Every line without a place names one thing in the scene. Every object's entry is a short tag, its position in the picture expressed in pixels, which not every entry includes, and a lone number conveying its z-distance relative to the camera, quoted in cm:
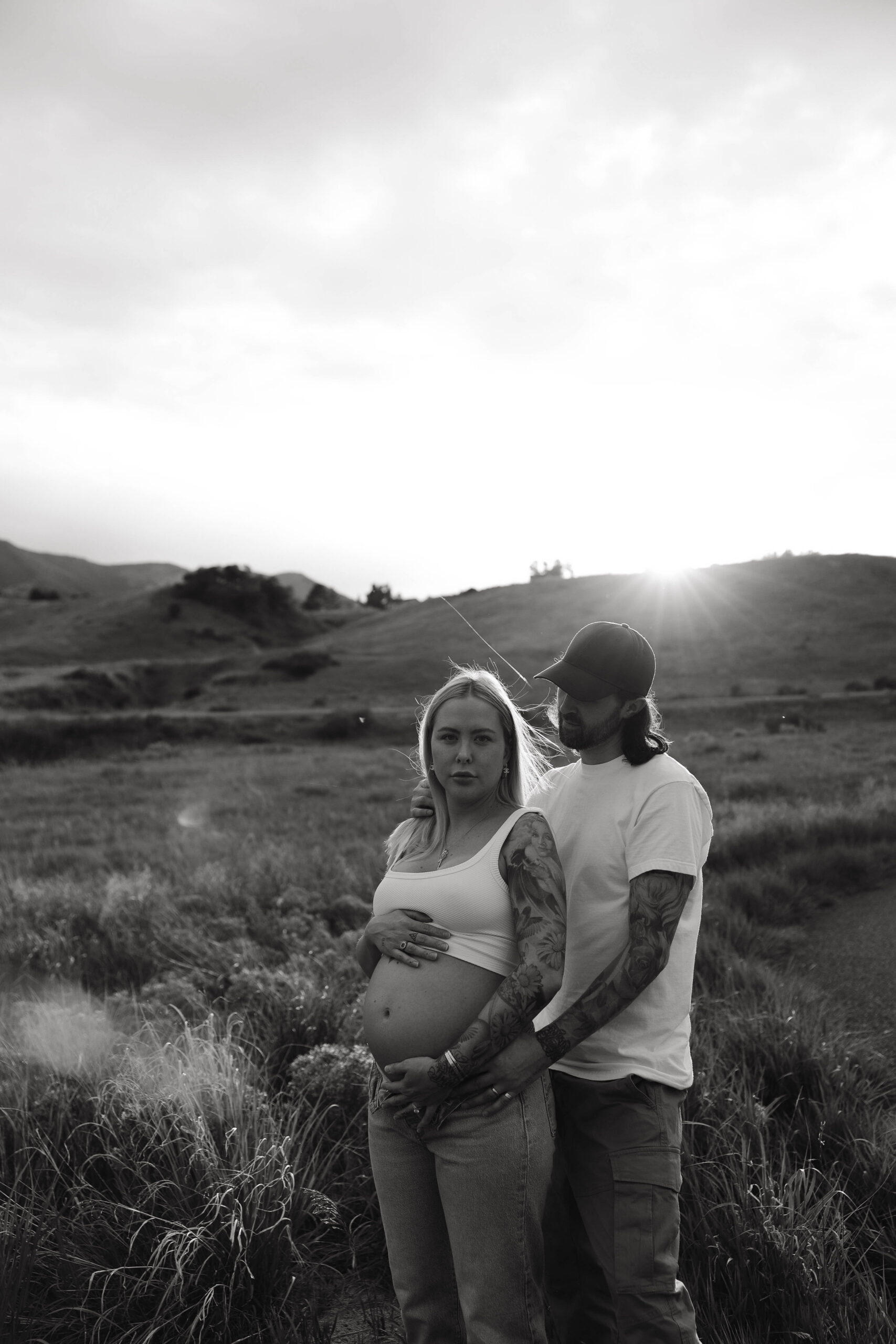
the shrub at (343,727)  3647
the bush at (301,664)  6019
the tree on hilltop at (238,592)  8838
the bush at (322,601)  12988
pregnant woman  225
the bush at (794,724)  2919
